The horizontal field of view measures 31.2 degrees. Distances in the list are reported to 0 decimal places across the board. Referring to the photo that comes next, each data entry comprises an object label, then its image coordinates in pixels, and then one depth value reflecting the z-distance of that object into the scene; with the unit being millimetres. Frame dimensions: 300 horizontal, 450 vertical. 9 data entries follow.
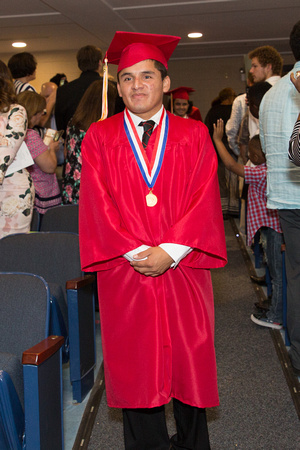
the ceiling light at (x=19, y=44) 7595
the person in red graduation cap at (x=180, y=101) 6523
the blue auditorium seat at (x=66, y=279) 2441
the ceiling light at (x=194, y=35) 7468
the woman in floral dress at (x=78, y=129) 3562
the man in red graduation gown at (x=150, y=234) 1837
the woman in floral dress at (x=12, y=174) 2670
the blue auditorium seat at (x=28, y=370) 1568
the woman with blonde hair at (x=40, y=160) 3473
